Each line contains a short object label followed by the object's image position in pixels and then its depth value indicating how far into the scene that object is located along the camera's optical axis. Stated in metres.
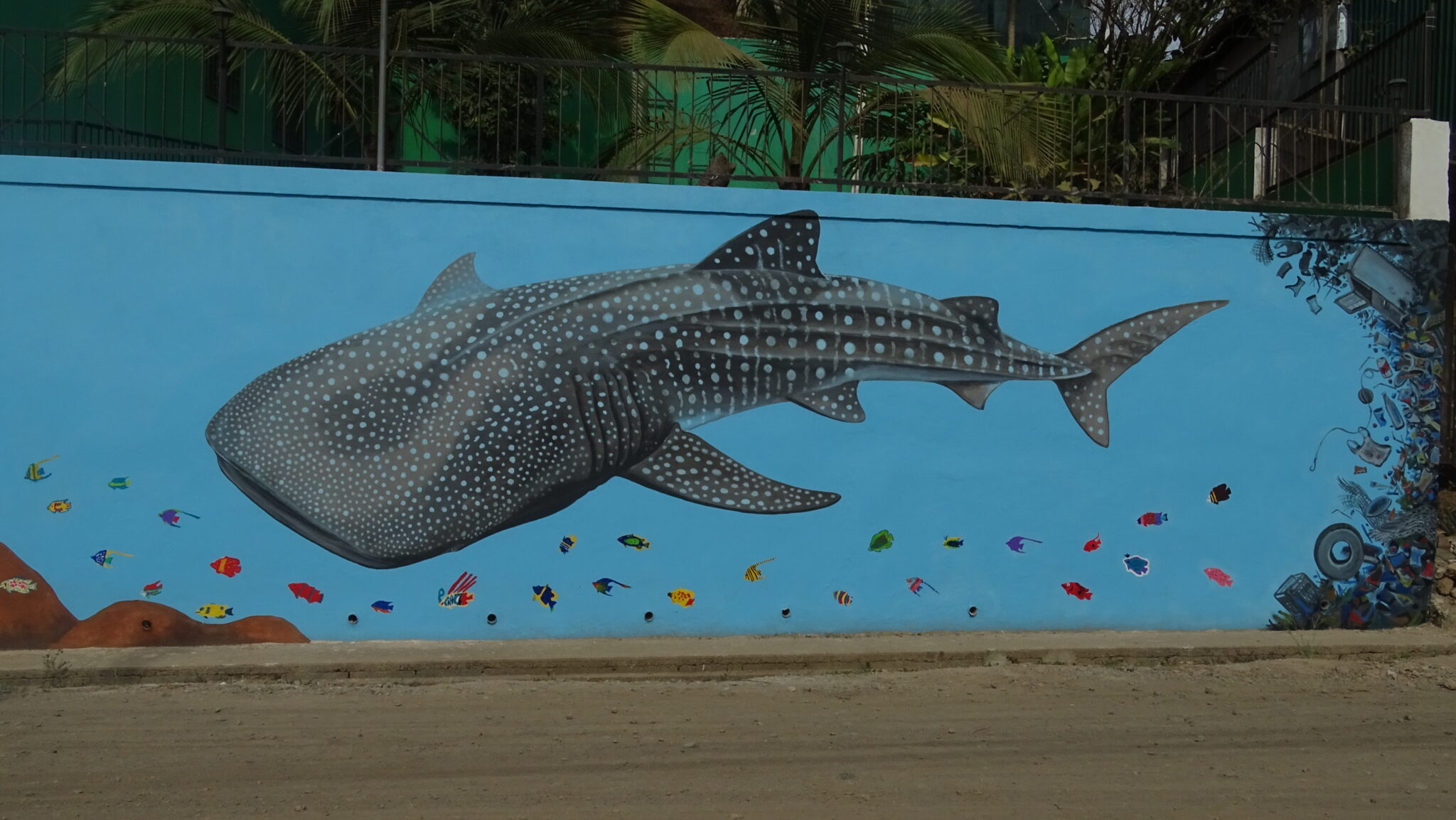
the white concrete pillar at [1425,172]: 7.76
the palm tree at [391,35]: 10.26
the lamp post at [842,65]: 7.52
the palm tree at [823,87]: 8.12
